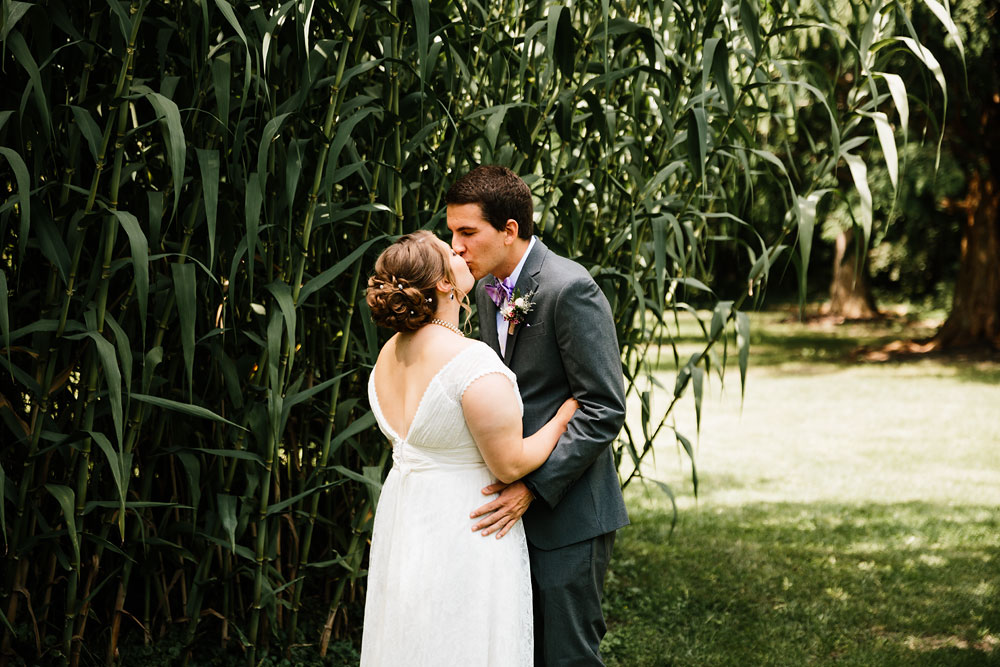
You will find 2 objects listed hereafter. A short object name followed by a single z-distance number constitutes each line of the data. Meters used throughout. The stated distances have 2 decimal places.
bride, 1.92
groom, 2.06
